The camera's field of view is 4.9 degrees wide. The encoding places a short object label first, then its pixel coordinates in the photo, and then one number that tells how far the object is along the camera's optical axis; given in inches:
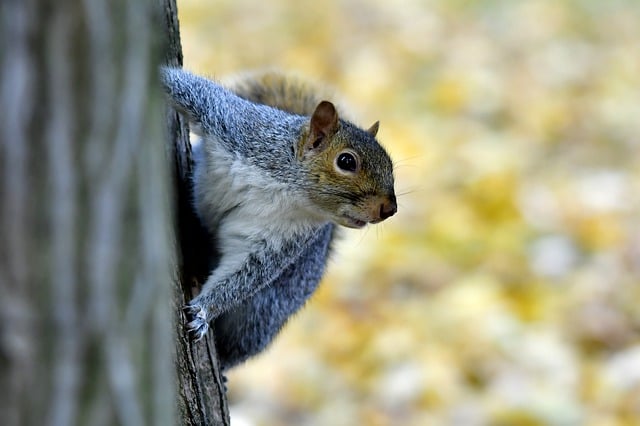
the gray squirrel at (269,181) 154.8
